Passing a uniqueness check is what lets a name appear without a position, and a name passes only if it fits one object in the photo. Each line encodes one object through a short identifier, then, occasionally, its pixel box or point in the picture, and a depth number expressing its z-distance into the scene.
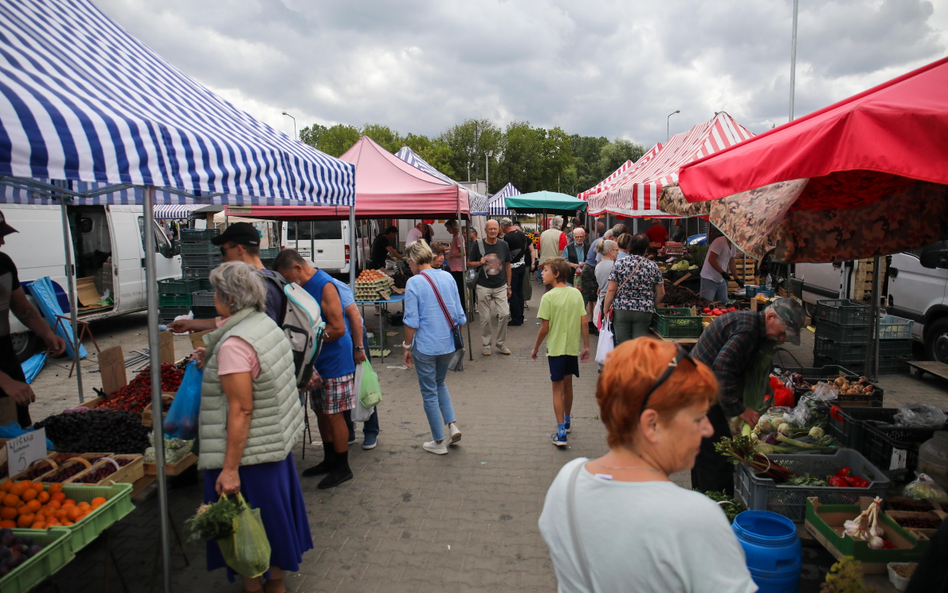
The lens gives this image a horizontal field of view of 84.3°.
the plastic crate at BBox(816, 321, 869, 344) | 7.02
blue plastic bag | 3.17
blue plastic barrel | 2.77
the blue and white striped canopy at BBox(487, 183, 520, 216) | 20.92
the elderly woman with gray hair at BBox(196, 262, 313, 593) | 2.65
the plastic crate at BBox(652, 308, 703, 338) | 7.05
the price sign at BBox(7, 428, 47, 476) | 2.94
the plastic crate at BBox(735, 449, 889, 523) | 3.35
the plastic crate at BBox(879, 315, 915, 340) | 7.22
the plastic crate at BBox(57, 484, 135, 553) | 2.58
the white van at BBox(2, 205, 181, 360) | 8.59
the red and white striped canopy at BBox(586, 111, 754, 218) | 7.62
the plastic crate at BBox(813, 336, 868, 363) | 7.09
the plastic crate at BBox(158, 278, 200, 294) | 10.61
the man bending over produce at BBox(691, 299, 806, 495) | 3.32
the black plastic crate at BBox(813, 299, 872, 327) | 6.98
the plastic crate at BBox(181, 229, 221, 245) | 10.46
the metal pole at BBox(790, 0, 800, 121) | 17.66
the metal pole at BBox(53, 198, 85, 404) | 5.05
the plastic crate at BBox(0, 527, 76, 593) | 2.20
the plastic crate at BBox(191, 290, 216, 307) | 10.24
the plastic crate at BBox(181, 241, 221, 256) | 10.53
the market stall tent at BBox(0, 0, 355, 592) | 2.25
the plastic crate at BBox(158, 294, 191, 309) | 10.66
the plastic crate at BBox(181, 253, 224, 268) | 10.62
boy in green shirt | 4.86
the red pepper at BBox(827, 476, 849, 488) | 3.47
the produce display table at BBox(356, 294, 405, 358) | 8.42
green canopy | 16.05
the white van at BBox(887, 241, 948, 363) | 7.09
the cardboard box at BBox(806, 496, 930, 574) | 2.88
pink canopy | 7.99
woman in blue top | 4.73
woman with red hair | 1.23
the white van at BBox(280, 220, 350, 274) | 17.64
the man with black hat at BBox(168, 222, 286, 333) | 3.72
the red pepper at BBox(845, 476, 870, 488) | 3.40
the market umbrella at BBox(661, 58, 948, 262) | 1.86
